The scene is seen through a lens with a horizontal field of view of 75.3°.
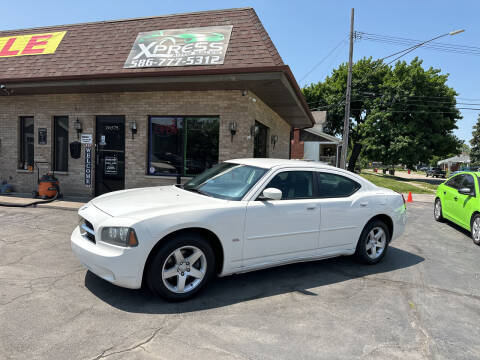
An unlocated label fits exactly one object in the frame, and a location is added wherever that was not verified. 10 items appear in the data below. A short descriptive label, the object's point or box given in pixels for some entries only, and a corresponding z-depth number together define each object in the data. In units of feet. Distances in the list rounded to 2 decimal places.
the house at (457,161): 193.14
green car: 21.74
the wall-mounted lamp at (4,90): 30.76
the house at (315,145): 89.20
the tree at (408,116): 101.76
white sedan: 10.21
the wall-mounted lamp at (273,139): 41.04
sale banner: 32.86
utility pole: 57.72
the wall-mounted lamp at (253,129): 29.27
